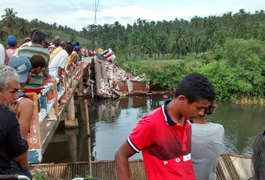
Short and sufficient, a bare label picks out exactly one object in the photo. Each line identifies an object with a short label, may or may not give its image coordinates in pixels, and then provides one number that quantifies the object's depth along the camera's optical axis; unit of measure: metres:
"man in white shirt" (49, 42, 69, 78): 5.93
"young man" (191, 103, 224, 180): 2.16
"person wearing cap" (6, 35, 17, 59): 5.35
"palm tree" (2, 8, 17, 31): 36.68
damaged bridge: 21.17
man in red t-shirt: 1.68
